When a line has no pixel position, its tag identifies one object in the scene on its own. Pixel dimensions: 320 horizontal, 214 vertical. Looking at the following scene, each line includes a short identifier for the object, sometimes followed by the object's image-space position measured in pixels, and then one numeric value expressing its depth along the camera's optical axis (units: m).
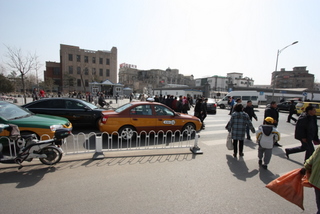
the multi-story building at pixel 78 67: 49.78
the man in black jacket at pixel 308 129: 4.18
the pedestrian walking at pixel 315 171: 2.07
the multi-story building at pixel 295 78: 70.75
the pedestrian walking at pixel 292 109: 11.24
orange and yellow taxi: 5.94
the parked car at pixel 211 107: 15.50
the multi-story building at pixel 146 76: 96.12
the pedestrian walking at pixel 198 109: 8.94
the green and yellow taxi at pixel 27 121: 4.63
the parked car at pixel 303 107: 15.14
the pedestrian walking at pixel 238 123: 4.73
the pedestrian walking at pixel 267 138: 4.13
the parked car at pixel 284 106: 19.09
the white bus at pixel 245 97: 22.09
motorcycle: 3.69
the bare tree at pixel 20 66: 13.65
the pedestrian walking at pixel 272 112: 6.38
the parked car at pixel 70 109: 7.20
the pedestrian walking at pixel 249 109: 7.57
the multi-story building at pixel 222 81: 79.62
